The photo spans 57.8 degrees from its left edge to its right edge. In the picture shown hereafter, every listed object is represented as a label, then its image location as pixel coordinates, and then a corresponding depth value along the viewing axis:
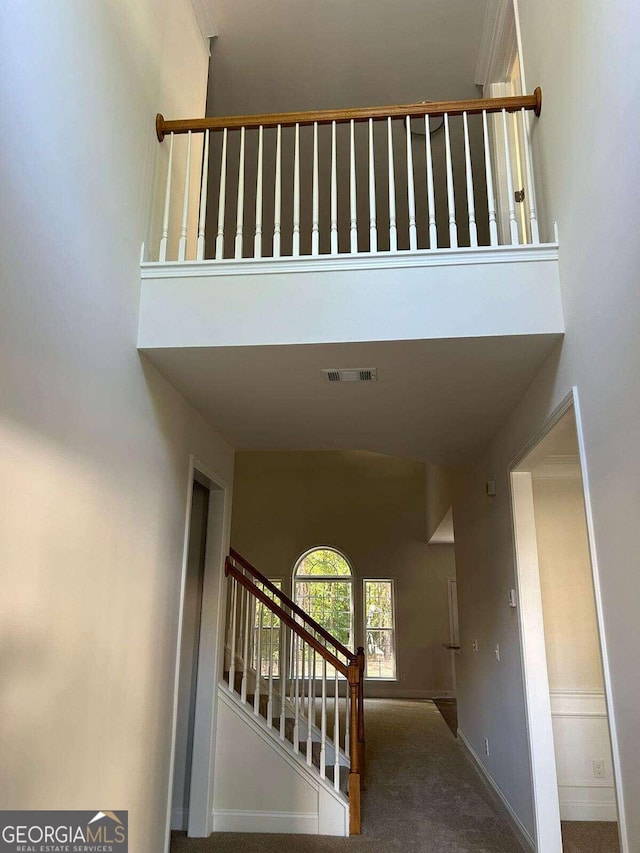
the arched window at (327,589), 9.76
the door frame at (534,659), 3.11
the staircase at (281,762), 3.80
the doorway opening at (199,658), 3.81
